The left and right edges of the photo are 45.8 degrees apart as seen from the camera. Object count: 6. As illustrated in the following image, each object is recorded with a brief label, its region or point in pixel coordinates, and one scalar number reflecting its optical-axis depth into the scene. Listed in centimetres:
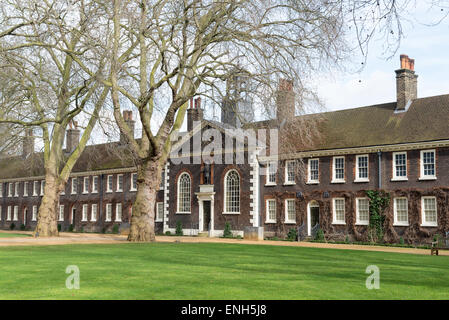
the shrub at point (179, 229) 4169
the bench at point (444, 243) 2790
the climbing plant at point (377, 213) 3116
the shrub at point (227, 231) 3794
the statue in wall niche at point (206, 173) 4069
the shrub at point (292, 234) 3470
